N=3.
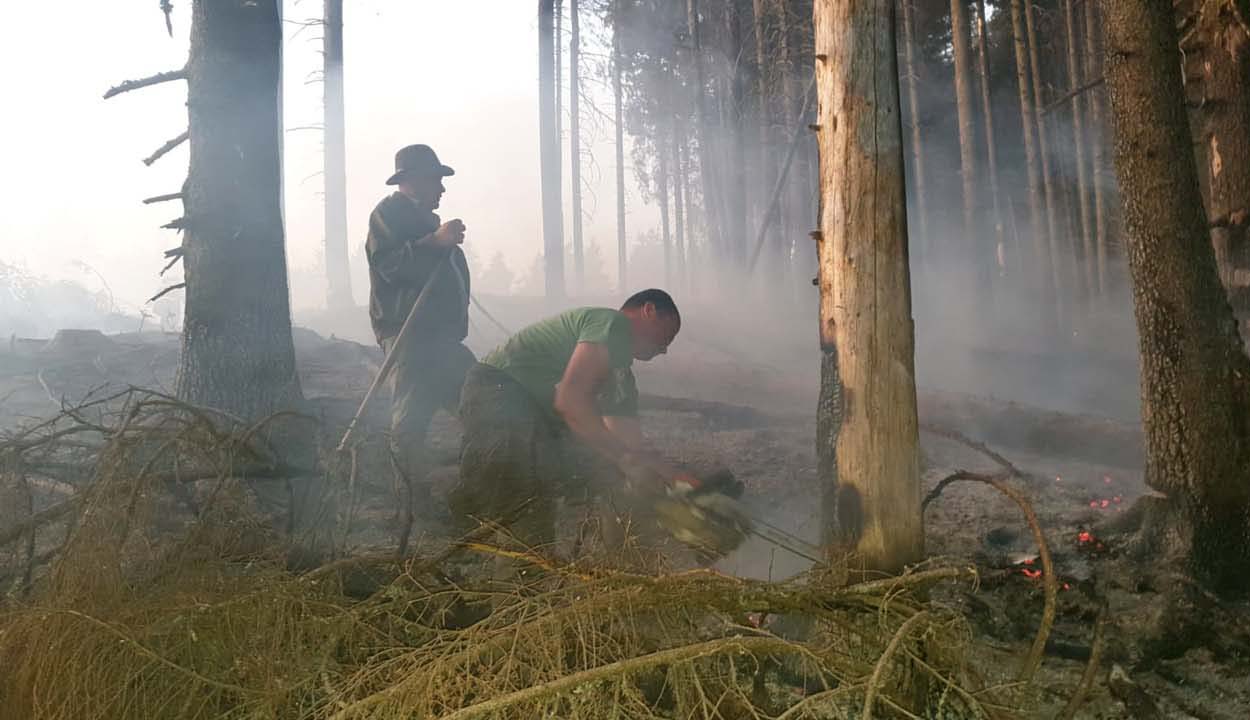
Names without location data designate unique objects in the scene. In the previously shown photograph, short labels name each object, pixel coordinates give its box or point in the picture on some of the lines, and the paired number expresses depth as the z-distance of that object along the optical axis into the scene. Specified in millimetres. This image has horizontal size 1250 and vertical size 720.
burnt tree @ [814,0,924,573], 2898
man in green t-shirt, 3523
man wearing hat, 4727
